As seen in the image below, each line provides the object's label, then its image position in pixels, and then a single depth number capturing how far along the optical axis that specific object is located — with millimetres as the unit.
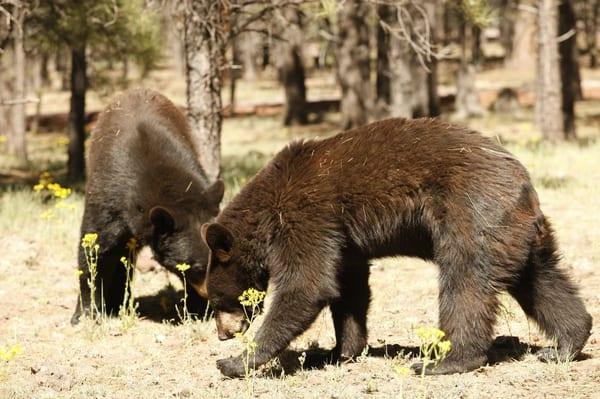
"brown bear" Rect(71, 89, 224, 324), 7082
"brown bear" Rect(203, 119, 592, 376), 5285
